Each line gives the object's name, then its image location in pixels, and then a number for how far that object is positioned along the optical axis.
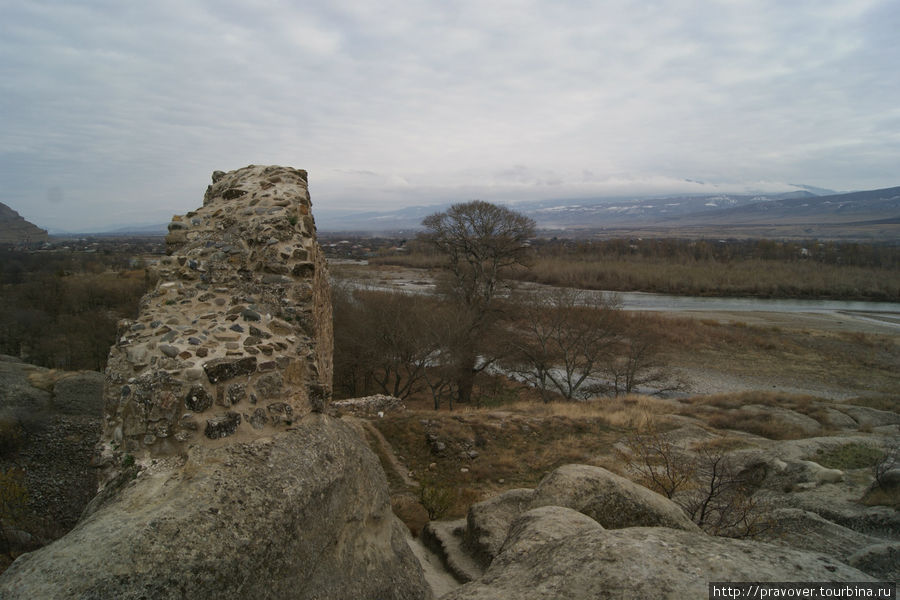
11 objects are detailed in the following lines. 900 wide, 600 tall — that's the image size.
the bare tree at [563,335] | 24.45
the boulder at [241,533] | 2.43
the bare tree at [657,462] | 8.43
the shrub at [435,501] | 8.31
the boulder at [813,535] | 5.57
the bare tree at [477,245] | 23.30
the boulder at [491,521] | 6.27
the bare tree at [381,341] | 21.02
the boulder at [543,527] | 4.15
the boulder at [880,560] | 4.27
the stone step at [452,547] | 6.13
